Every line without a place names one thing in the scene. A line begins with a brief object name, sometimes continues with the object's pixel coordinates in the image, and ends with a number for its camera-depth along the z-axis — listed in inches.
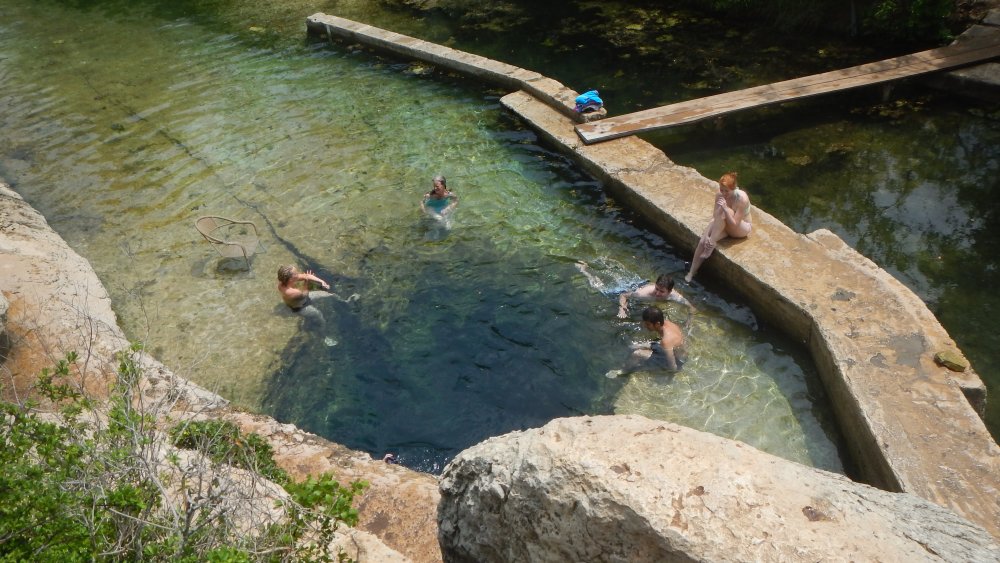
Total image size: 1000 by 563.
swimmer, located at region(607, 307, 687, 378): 270.7
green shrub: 138.6
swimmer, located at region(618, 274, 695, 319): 293.1
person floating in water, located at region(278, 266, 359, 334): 314.3
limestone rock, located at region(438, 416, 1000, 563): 113.0
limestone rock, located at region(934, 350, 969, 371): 224.8
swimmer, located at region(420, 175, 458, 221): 365.4
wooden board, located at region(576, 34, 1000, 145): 405.1
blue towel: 420.2
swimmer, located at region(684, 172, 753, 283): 295.3
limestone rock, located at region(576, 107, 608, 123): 420.2
